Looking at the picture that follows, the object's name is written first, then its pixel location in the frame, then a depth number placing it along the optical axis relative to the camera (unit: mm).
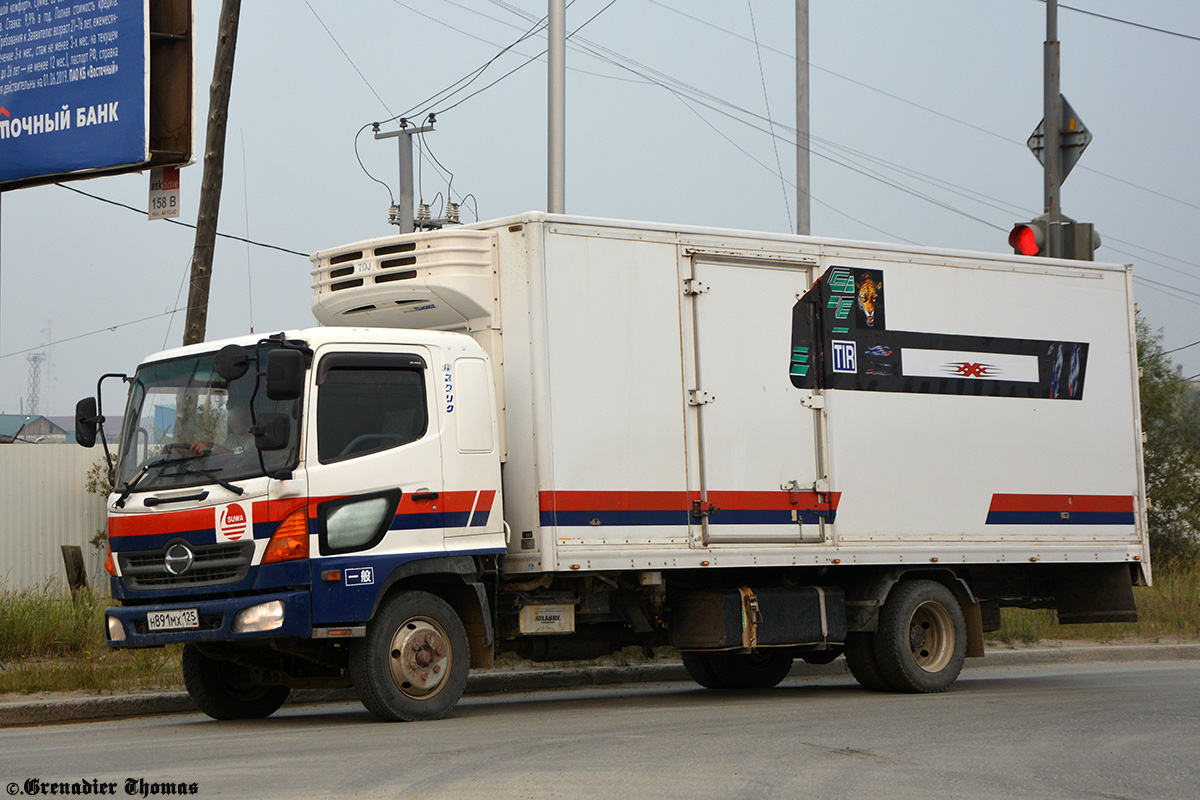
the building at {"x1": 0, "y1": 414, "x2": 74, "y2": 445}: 41022
